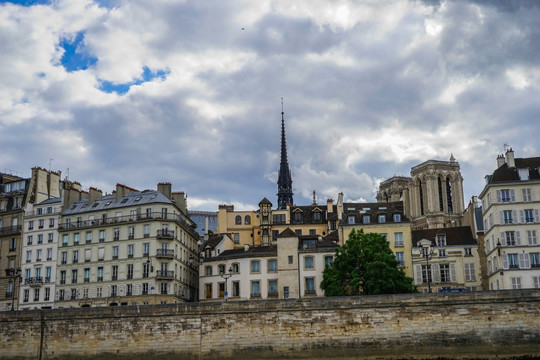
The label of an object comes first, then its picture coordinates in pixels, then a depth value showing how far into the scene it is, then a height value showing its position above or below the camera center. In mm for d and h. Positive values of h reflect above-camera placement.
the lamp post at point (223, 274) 65312 +4979
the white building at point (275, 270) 65125 +5126
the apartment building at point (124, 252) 64375 +7196
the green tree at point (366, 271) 55562 +4132
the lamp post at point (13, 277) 66725 +5210
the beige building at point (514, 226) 56969 +7696
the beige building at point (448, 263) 64188 +5313
